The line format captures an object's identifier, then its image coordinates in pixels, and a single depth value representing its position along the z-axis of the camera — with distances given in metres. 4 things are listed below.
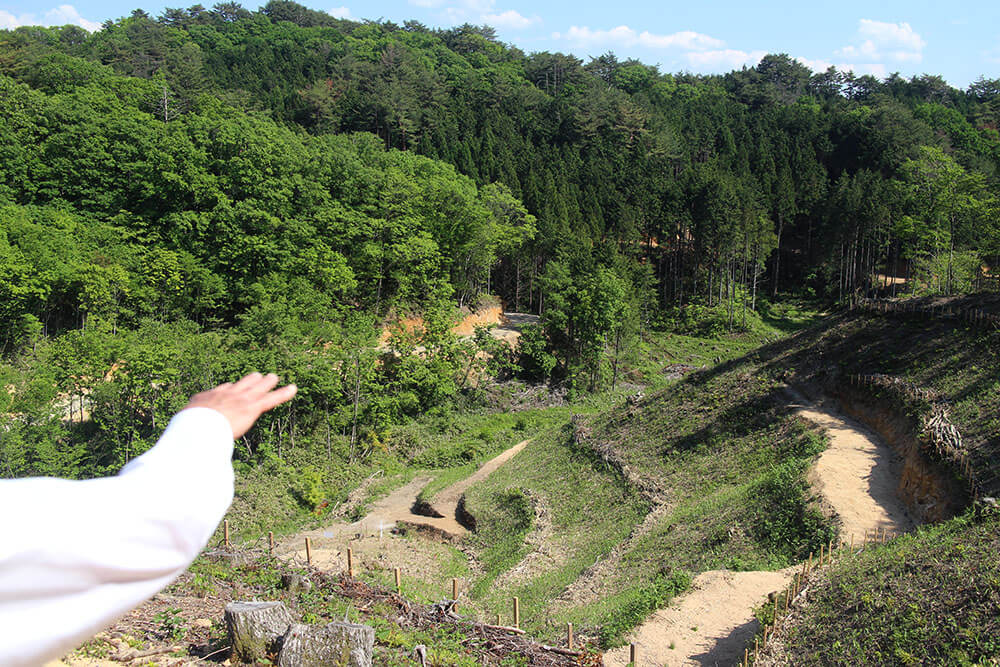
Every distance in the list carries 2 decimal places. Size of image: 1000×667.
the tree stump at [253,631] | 9.09
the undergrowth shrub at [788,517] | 15.66
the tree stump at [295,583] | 12.65
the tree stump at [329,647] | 8.72
